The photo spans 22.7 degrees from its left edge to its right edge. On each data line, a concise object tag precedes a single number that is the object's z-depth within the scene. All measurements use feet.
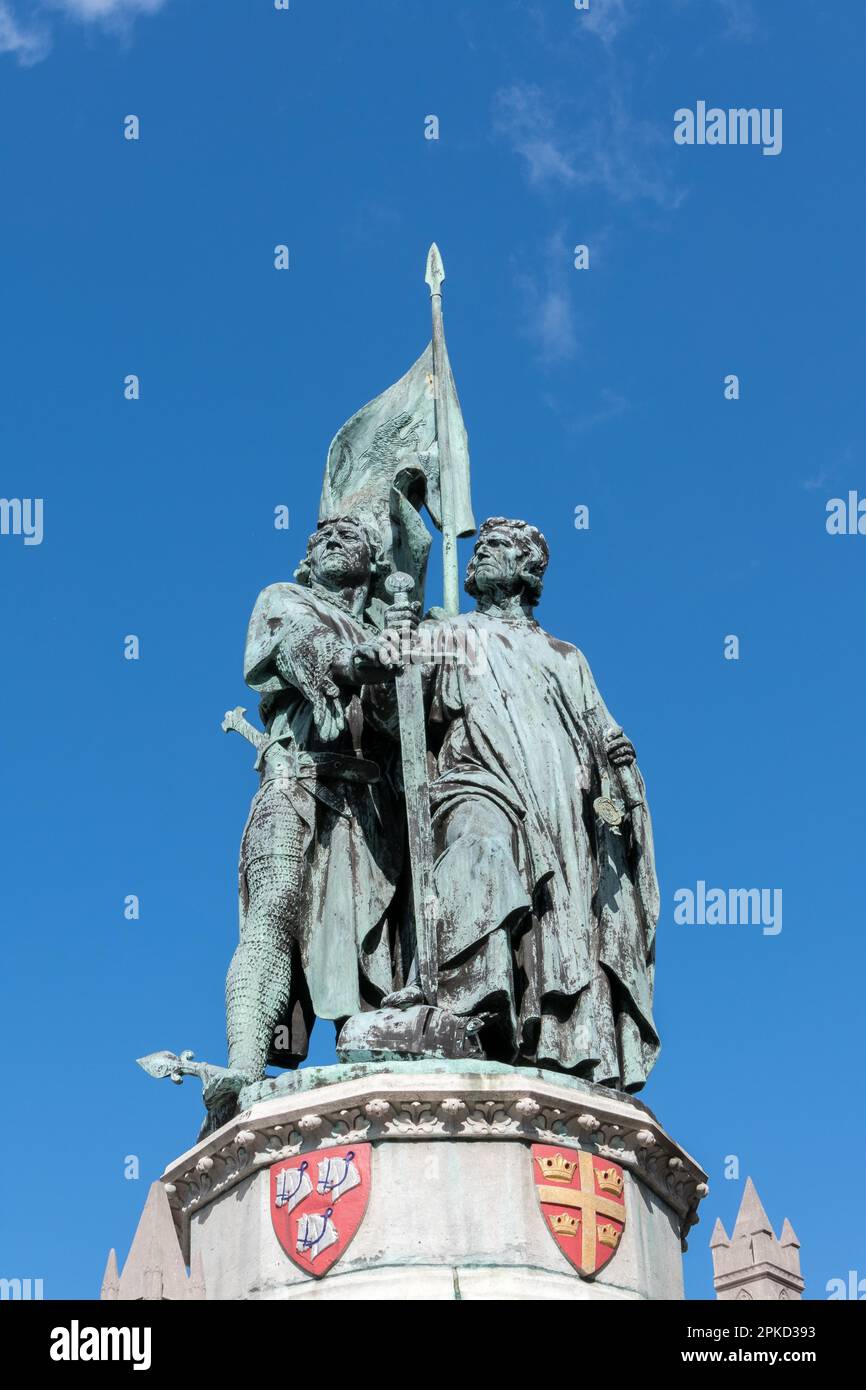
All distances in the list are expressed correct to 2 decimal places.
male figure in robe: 43.91
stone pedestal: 39.22
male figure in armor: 45.52
